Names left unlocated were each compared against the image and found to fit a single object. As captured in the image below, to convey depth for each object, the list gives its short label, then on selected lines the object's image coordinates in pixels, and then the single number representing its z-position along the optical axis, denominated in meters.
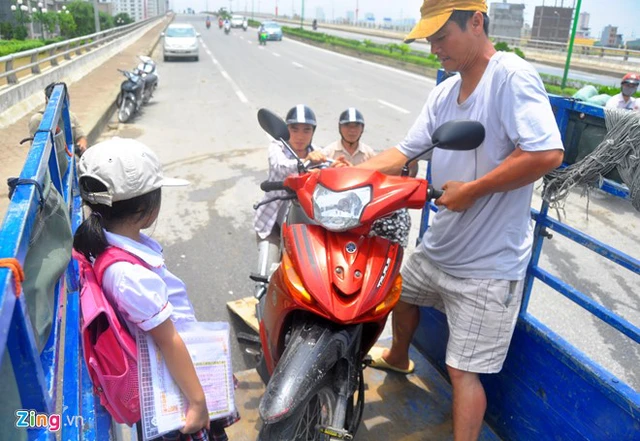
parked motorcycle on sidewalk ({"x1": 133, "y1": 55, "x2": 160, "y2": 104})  11.35
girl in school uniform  1.47
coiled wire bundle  1.81
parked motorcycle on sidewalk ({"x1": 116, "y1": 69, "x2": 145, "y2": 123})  10.28
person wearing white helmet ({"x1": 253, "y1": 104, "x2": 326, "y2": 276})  3.16
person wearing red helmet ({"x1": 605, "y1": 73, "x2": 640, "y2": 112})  7.31
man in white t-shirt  1.84
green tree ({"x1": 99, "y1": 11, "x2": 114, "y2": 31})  42.88
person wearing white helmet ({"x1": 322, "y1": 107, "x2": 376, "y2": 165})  3.56
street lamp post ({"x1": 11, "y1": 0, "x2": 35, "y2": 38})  30.44
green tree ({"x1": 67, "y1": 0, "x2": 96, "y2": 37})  40.97
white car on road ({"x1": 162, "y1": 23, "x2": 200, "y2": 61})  21.50
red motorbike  1.75
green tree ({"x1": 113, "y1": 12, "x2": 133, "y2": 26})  51.75
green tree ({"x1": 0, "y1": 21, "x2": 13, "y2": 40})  30.19
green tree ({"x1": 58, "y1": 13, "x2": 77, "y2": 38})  37.03
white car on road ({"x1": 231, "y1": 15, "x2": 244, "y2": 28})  55.81
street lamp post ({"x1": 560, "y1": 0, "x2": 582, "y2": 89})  12.58
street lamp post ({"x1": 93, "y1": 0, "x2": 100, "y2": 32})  23.53
